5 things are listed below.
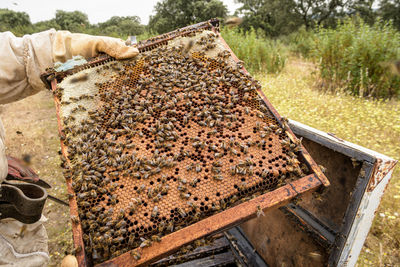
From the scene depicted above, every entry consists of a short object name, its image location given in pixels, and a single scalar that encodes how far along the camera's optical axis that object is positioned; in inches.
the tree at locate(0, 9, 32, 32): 1272.0
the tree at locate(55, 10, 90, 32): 1408.7
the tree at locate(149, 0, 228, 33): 1315.2
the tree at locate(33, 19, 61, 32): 1237.8
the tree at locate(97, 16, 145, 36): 1173.5
